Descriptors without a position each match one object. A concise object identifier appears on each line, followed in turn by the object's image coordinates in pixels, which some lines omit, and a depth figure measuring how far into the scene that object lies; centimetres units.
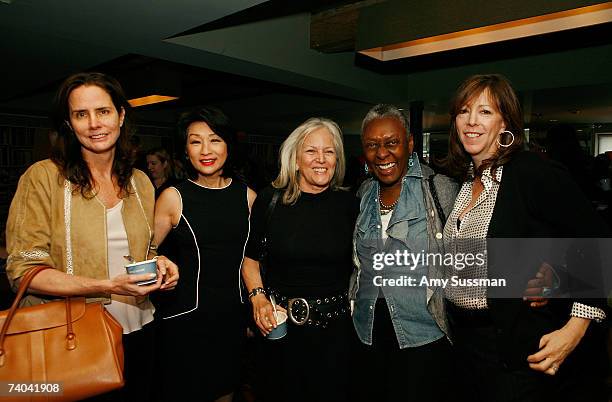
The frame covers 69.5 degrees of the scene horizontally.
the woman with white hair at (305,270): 190
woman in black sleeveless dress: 189
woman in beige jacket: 145
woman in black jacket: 140
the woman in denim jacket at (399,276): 181
